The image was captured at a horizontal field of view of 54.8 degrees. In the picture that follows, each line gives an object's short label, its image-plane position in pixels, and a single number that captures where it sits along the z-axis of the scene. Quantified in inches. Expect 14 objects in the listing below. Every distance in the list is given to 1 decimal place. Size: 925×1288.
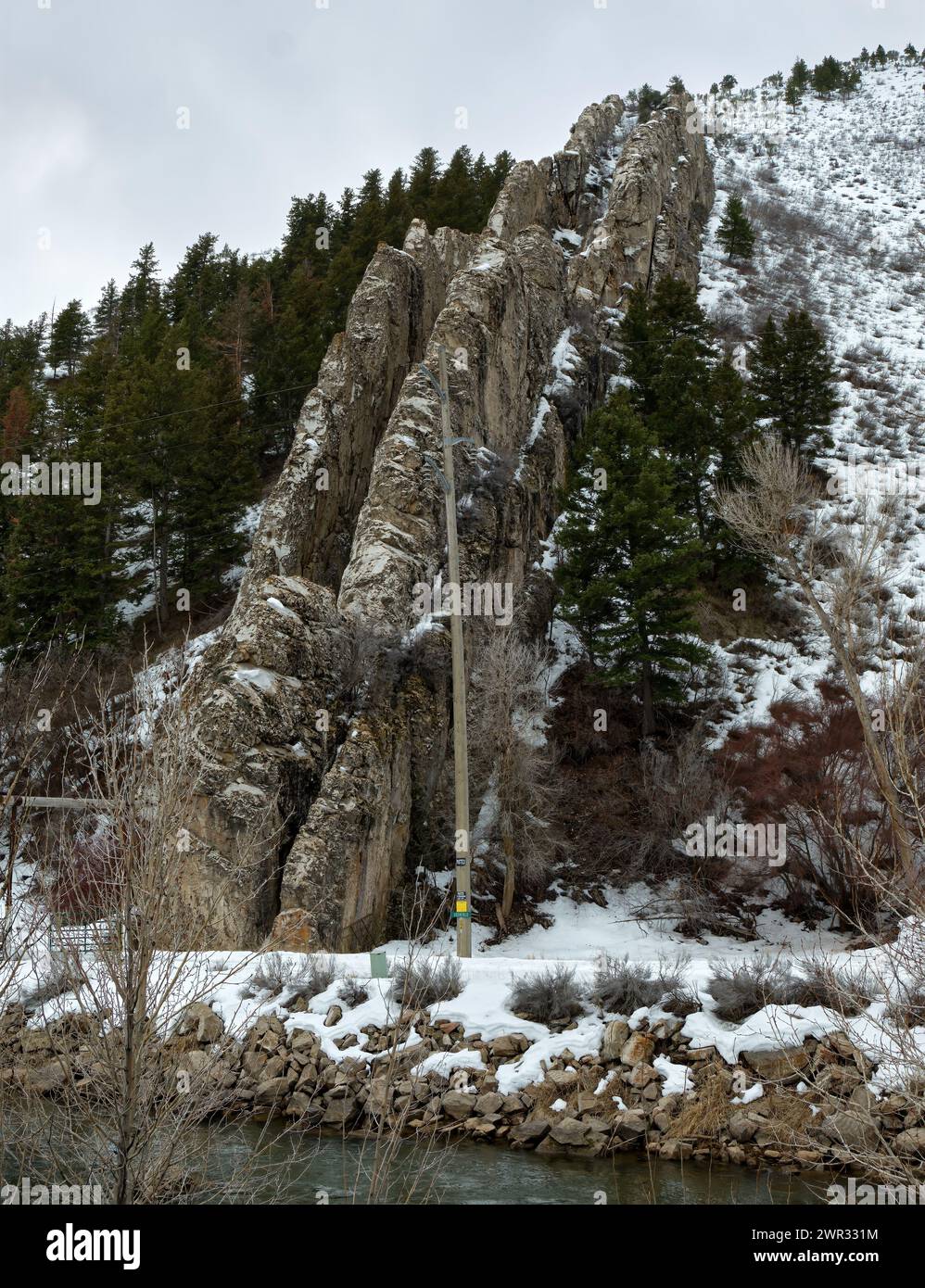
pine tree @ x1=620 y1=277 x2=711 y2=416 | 1487.5
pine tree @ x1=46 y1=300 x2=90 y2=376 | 2898.6
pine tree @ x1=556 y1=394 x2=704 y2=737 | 1044.5
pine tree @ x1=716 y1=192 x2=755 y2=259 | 2541.8
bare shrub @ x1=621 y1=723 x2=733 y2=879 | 902.4
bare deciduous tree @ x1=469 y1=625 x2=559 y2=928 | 866.1
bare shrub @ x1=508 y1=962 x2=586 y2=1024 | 519.2
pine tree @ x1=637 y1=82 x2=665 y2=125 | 3541.3
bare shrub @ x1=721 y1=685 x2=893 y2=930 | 789.9
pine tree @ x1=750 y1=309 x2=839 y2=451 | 1514.5
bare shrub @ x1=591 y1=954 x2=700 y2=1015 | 519.5
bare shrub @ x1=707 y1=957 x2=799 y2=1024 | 503.8
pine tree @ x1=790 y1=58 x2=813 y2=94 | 4918.8
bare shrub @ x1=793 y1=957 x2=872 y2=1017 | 382.2
